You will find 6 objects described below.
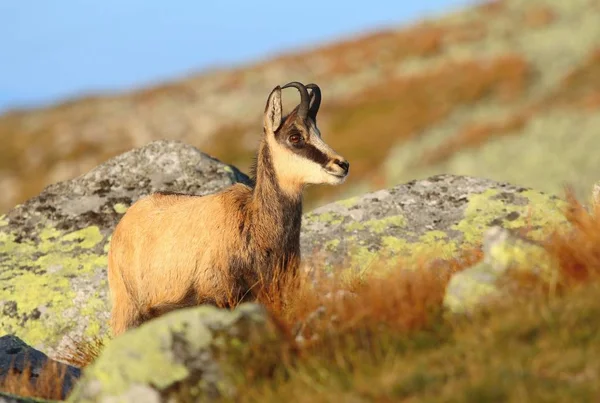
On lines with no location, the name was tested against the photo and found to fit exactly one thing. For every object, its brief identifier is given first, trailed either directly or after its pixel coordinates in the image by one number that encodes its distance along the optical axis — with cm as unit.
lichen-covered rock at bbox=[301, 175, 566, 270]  2642
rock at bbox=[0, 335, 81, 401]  1947
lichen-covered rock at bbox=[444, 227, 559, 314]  1408
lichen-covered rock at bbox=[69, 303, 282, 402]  1273
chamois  2086
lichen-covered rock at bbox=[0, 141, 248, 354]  2562
